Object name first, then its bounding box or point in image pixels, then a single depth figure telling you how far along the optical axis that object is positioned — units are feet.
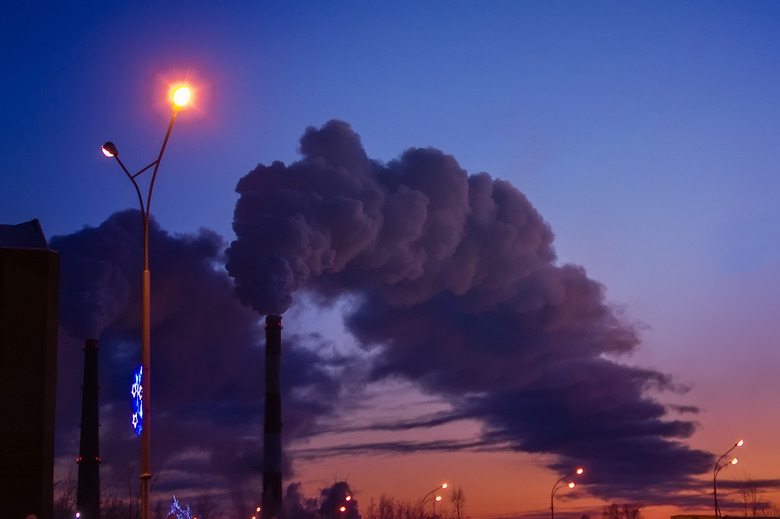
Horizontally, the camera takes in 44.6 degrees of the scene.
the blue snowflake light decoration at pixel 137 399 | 65.50
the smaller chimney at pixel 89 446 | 207.72
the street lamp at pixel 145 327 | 60.70
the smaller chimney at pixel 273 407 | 205.77
